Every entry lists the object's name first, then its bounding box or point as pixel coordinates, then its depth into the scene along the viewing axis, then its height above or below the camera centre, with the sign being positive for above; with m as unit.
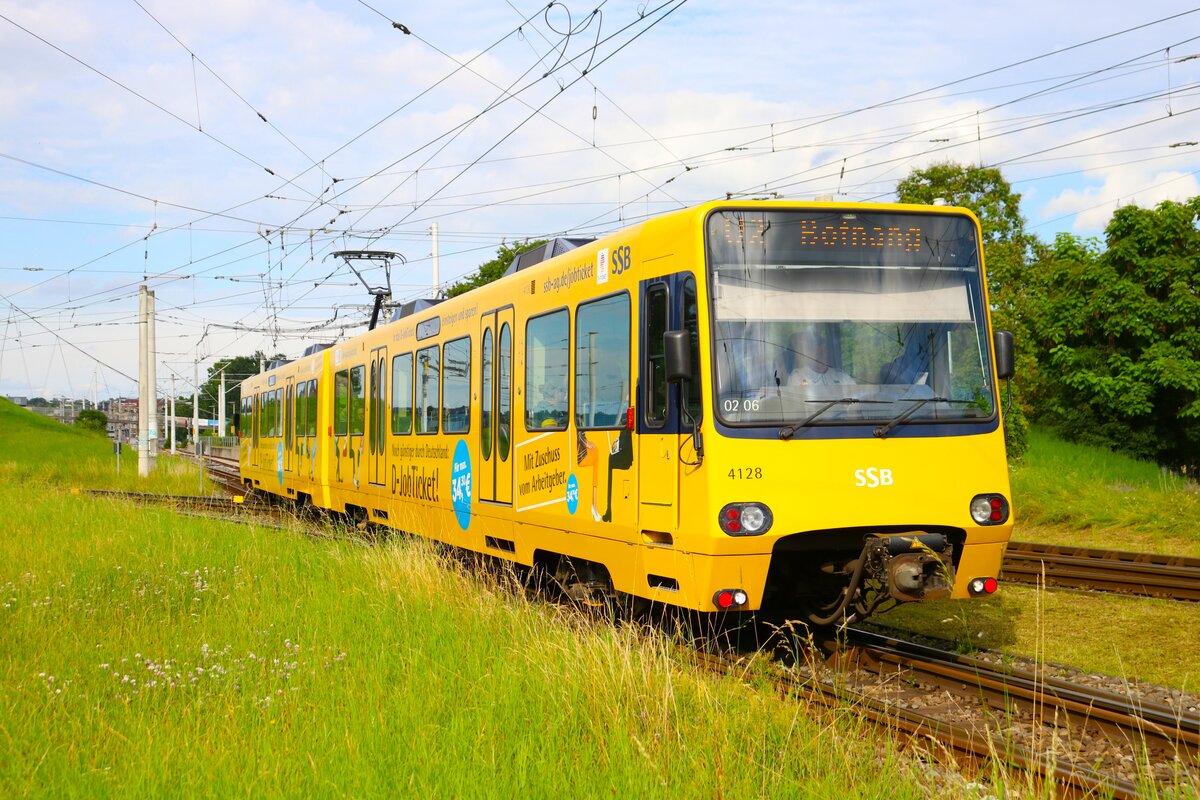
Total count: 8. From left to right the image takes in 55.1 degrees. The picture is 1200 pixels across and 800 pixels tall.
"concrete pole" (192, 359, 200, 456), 65.38 +4.20
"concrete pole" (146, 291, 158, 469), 34.59 +2.60
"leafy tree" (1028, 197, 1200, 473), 27.22 +2.28
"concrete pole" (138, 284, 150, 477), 34.41 +2.34
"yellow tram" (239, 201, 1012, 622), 7.36 +0.17
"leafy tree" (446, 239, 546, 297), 39.25 +6.26
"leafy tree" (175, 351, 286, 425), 137.25 +8.40
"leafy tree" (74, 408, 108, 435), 90.28 +2.85
